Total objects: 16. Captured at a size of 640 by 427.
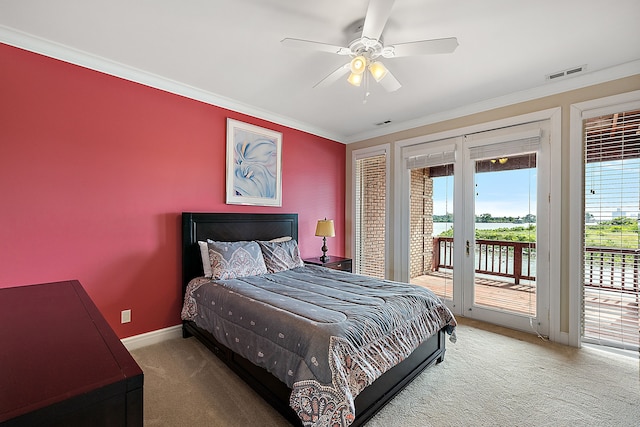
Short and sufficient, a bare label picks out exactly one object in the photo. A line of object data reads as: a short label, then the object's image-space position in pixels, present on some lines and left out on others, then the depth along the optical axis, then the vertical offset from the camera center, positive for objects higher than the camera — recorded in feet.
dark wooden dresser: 2.01 -1.37
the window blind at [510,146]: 10.41 +2.62
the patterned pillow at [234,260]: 9.42 -1.67
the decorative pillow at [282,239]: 12.45 -1.20
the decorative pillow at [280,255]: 10.80 -1.73
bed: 5.08 -3.14
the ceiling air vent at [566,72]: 8.80 +4.52
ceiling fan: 5.74 +3.87
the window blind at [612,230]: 8.61 -0.50
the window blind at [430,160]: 12.53 +2.48
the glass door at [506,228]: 10.38 -0.56
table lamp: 13.55 -0.84
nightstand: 13.02 -2.35
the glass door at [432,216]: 12.62 -0.14
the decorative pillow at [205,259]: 9.72 -1.65
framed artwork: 11.55 +2.03
